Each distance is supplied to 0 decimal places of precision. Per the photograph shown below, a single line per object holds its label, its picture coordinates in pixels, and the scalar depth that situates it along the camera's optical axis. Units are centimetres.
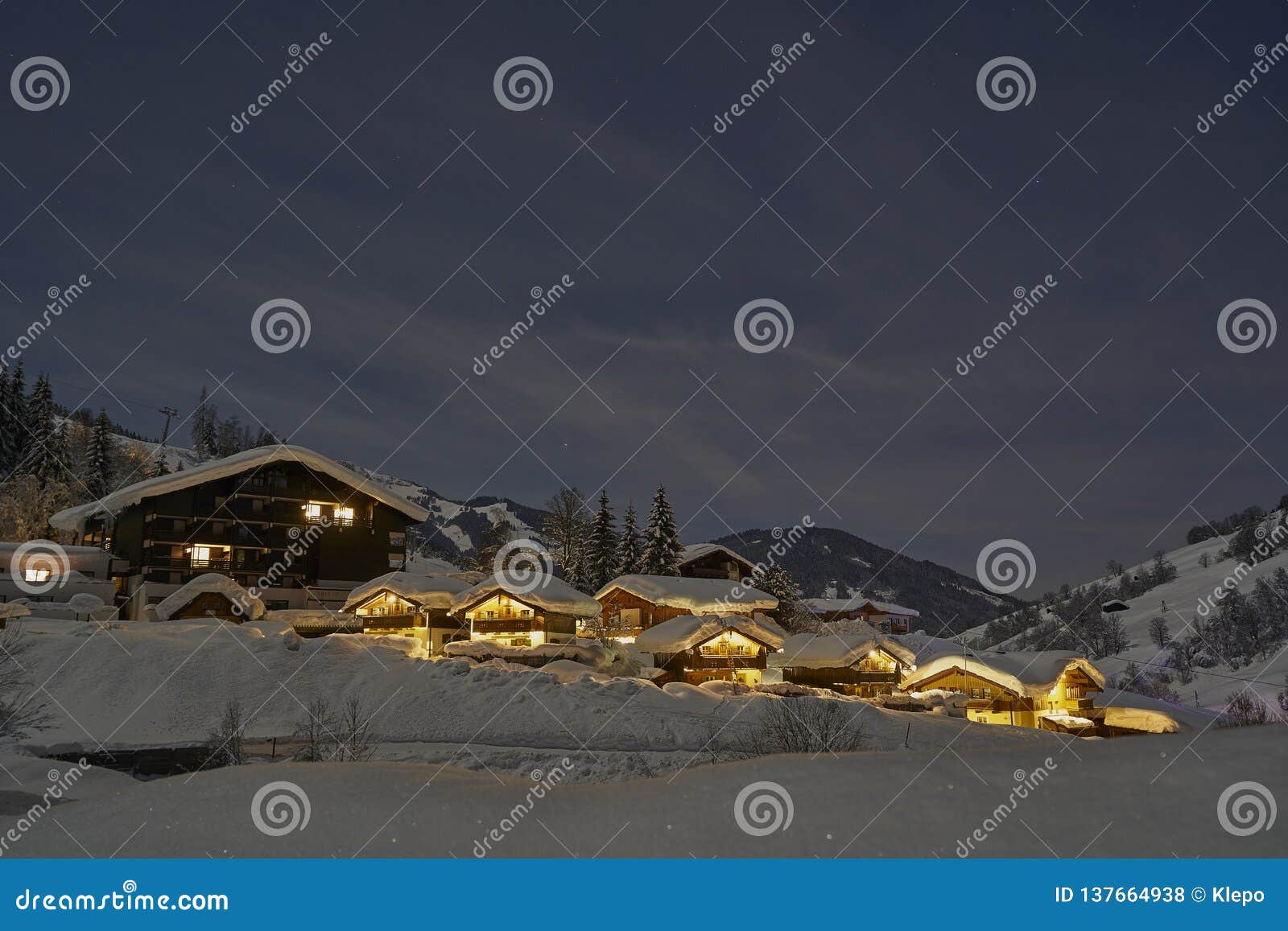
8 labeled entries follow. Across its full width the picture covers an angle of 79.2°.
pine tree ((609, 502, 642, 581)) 6294
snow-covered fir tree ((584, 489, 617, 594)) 6294
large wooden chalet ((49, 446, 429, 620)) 4862
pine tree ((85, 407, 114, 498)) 7350
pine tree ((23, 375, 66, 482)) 7512
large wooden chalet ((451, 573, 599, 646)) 4456
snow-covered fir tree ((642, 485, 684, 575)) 6150
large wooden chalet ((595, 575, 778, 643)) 5216
